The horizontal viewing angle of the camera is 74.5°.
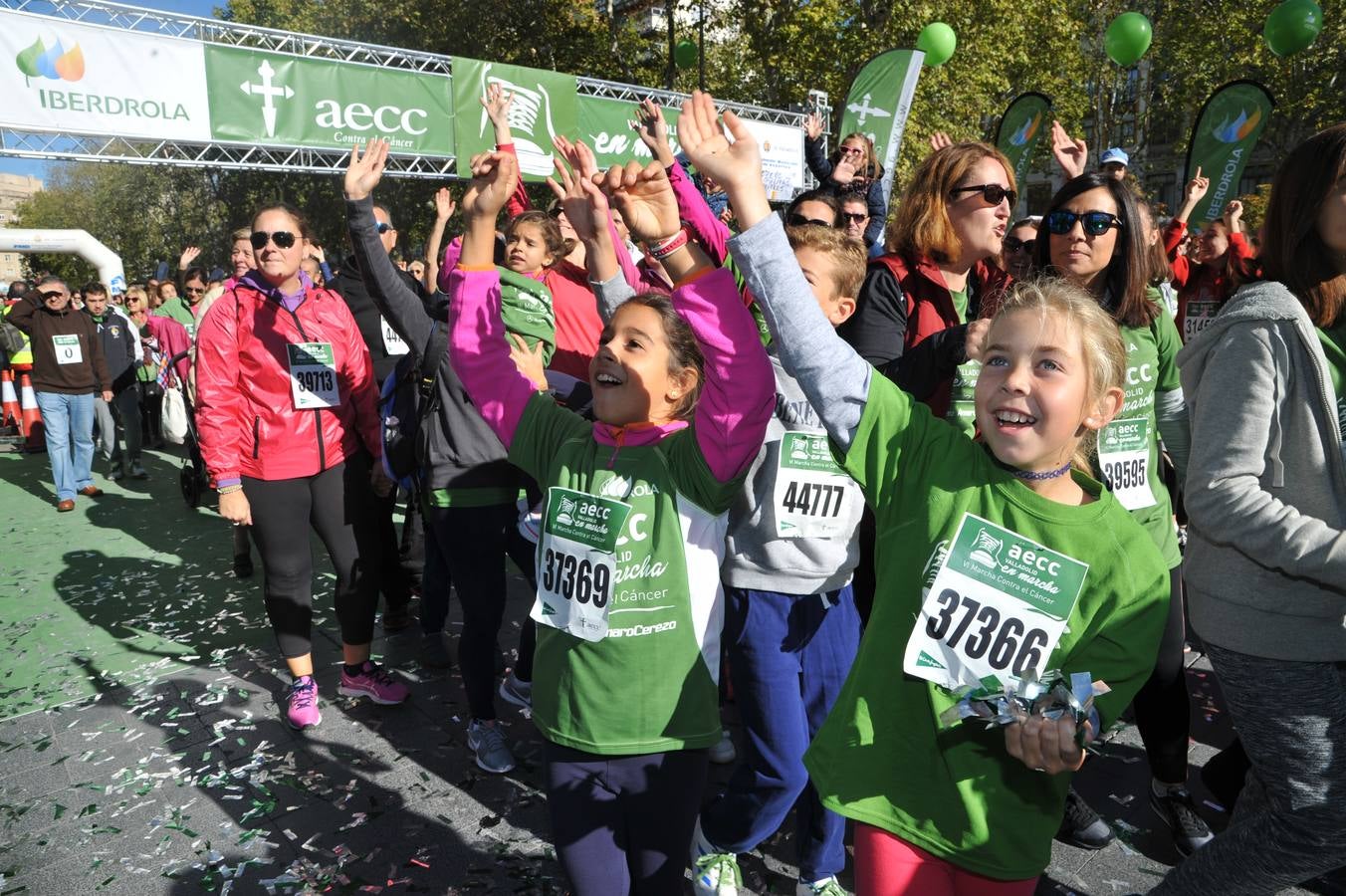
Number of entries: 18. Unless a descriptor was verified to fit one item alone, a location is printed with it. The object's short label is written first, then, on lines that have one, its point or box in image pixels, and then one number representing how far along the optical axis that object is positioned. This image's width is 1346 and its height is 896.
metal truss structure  8.23
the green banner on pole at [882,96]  10.31
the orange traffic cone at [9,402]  12.60
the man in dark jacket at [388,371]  4.26
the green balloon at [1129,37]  11.19
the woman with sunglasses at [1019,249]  3.34
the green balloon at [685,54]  21.24
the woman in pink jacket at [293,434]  3.65
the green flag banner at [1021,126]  8.63
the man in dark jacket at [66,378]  8.38
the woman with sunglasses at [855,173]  4.51
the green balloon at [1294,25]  10.32
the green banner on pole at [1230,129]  9.16
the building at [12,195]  116.95
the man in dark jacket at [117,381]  9.48
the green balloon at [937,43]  12.79
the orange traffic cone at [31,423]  11.60
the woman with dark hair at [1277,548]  1.90
